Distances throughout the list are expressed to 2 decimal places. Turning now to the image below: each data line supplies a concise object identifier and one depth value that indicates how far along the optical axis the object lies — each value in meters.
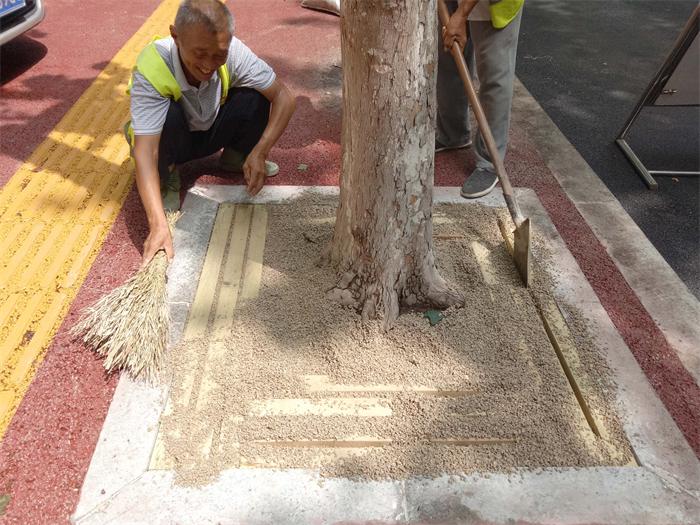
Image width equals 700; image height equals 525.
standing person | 3.00
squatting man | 2.34
